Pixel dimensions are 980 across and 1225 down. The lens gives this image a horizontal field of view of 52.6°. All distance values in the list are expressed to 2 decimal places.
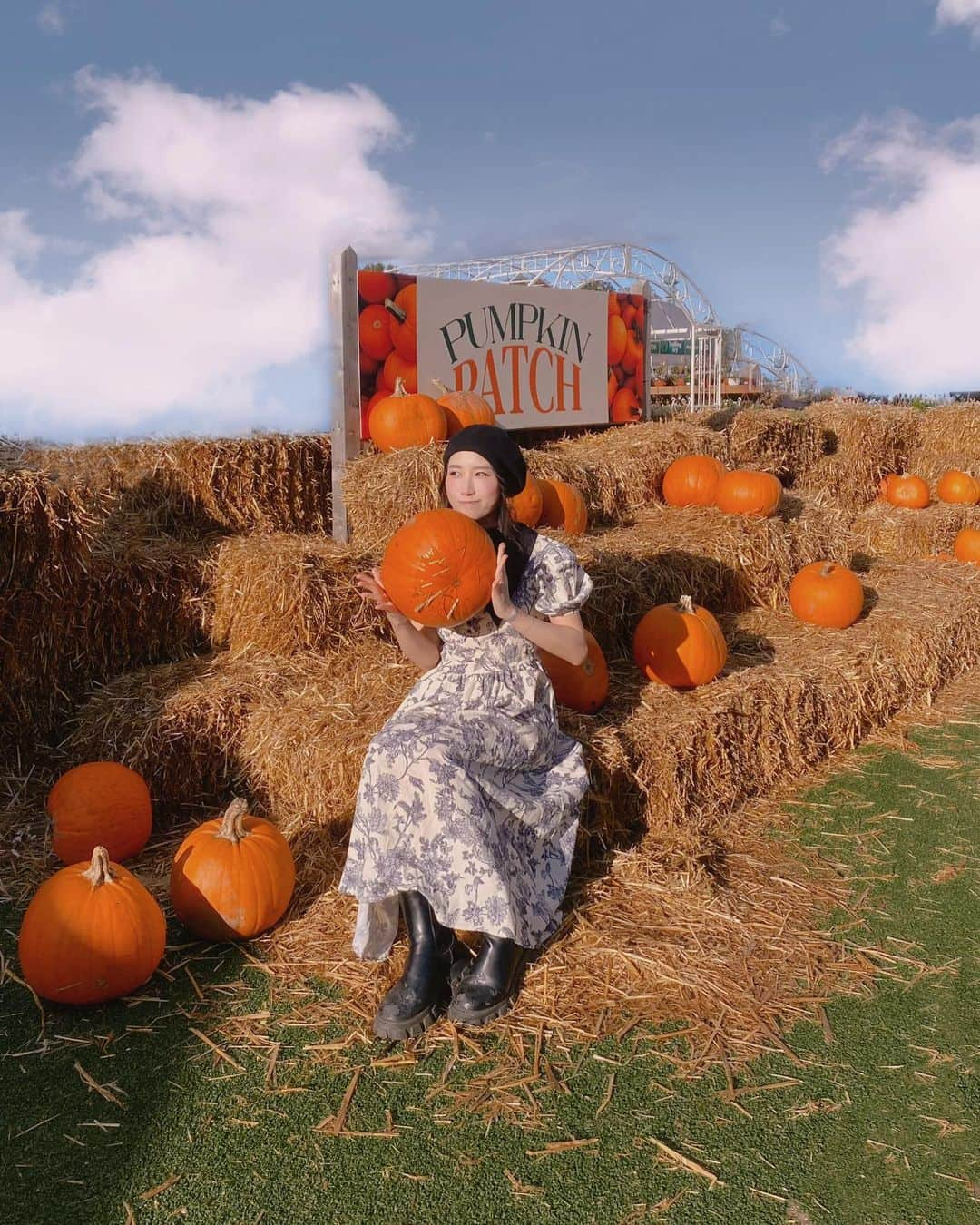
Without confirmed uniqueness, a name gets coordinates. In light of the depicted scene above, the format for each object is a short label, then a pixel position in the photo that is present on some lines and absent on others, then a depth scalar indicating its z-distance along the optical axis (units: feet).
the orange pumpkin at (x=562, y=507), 18.61
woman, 8.92
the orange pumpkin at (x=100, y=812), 12.10
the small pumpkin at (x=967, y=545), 27.76
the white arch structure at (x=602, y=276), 49.85
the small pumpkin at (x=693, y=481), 22.00
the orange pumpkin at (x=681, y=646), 14.67
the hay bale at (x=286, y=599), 15.20
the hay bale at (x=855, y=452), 32.60
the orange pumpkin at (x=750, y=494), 20.63
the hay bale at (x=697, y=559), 16.62
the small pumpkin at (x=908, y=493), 32.78
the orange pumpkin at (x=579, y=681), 13.17
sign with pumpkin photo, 18.97
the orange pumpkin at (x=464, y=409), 19.25
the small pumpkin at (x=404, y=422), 18.29
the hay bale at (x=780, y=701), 12.81
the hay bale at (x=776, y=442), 28.40
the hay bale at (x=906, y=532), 28.94
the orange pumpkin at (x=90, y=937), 9.12
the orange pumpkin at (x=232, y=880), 10.08
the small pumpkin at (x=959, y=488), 32.68
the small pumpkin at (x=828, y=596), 18.40
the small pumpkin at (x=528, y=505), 17.42
